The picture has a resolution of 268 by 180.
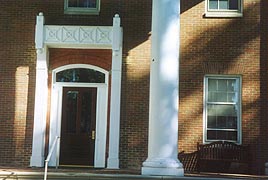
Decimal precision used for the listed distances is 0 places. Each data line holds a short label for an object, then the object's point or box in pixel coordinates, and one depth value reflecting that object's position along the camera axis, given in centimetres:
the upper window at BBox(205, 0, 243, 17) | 1459
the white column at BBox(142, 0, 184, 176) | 1064
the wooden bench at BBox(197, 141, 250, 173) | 1373
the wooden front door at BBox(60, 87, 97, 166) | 1442
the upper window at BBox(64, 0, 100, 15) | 1470
